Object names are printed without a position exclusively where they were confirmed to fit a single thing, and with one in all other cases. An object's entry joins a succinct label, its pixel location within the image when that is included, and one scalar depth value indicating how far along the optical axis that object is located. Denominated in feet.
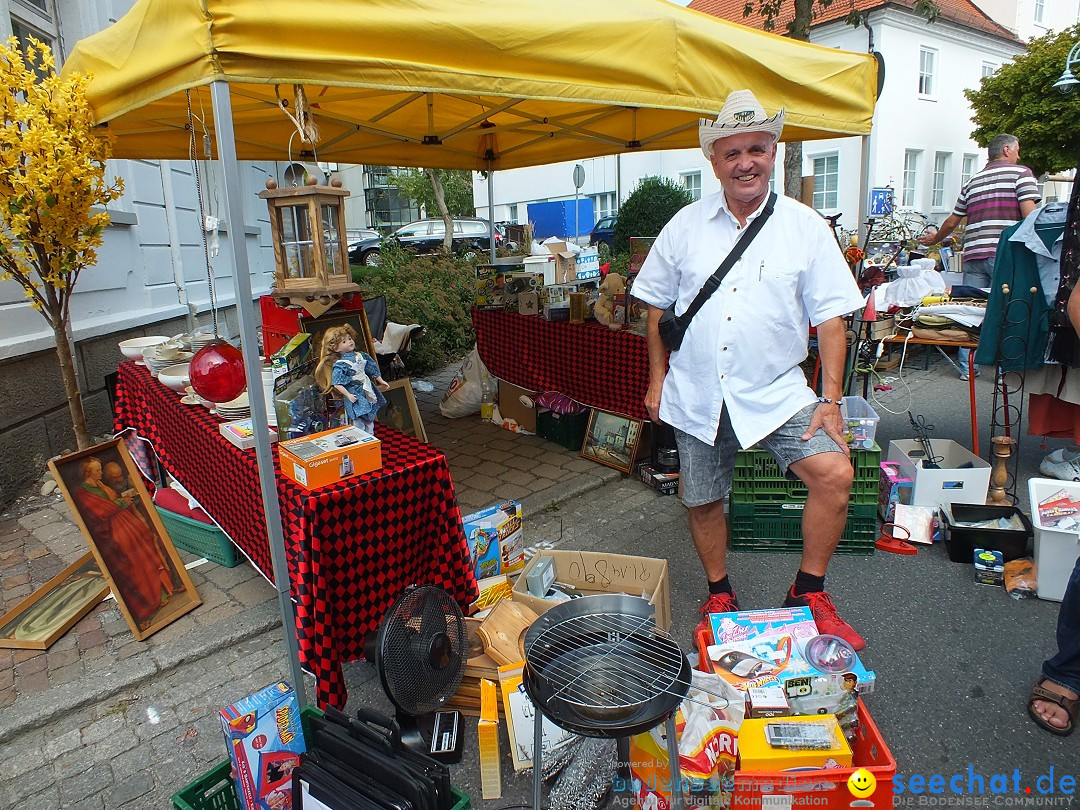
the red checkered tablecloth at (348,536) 7.44
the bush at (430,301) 25.43
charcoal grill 4.85
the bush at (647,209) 55.21
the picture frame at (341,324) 9.58
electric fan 6.84
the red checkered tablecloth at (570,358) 14.47
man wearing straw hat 8.05
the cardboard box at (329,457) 7.39
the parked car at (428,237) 69.41
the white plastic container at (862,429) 11.23
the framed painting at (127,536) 9.32
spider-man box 6.11
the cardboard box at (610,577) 8.90
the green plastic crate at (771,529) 11.42
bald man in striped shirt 17.97
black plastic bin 10.62
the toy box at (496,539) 10.00
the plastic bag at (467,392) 19.27
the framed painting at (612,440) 14.76
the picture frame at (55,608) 9.44
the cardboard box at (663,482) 13.88
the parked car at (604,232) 66.57
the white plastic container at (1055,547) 9.43
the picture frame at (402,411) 14.25
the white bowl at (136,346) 13.00
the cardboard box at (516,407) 17.70
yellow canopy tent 6.48
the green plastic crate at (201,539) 11.27
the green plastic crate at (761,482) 11.42
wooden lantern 8.24
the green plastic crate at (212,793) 5.95
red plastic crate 5.57
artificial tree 9.82
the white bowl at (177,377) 11.09
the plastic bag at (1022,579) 9.91
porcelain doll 8.88
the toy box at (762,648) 6.70
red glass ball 9.66
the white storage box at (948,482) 11.80
